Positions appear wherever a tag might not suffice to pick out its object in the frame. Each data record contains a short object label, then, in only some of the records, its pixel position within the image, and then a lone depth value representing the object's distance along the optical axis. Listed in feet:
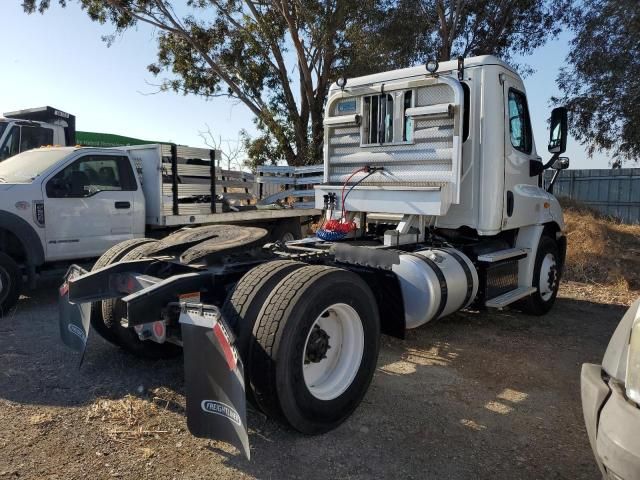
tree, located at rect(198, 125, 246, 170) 57.52
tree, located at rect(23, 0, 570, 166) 53.47
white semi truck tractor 10.27
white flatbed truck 22.13
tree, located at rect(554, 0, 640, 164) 47.09
